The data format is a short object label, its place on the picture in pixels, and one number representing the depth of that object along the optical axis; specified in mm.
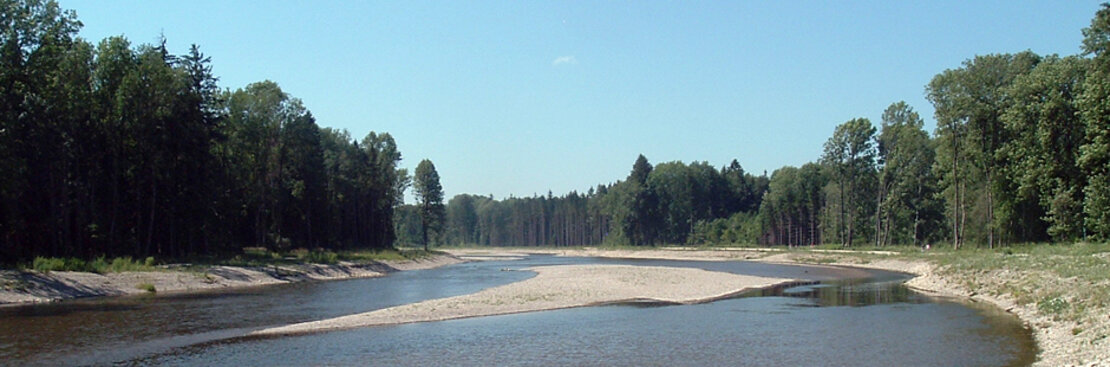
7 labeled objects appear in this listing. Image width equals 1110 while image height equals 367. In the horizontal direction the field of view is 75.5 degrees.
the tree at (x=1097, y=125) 44531
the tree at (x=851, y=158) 91250
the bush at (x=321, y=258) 63250
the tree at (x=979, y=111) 60156
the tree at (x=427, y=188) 119812
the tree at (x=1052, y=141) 51844
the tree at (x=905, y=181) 88325
